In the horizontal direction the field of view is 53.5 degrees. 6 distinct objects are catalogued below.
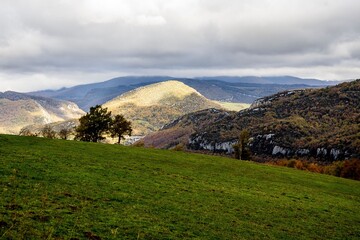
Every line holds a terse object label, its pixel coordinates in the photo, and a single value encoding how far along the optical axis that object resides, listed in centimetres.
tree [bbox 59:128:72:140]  11172
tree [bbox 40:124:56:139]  10618
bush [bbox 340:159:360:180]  10006
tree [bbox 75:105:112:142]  10075
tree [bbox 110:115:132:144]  10662
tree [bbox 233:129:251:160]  11800
